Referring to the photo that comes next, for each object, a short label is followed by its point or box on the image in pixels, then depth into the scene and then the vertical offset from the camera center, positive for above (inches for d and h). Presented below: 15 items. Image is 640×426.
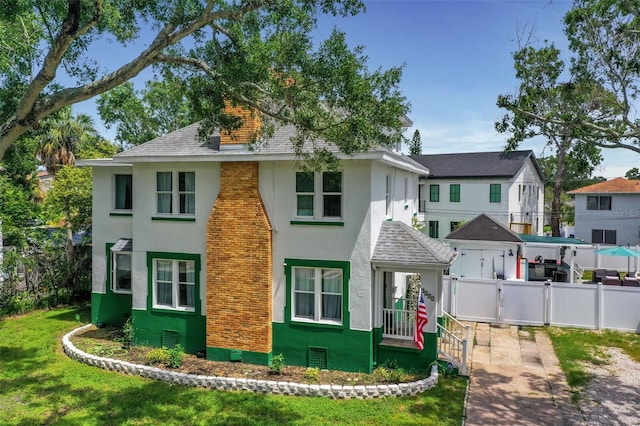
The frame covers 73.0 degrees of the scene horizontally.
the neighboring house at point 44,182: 1448.9 +83.0
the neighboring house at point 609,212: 1433.3 -4.2
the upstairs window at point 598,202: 1478.8 +30.4
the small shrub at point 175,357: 497.4 -173.5
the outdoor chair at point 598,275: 865.0 -130.5
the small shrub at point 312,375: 464.9 -180.3
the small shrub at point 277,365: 479.8 -175.6
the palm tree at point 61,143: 1230.3 +183.0
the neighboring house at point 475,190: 1428.4 +68.8
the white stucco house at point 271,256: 487.8 -55.8
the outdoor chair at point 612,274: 907.4 -133.2
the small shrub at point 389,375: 461.7 -179.0
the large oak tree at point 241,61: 366.0 +136.4
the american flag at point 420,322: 471.8 -122.9
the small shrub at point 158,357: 507.2 -175.6
